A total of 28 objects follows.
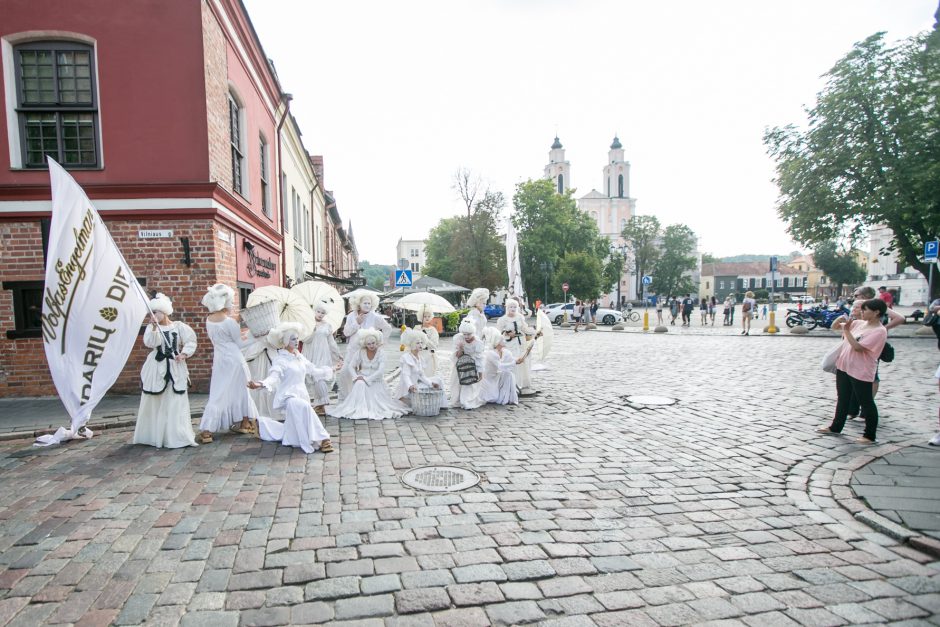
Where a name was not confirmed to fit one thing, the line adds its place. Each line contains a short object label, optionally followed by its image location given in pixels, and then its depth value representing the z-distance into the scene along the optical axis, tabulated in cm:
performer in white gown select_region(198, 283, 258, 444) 638
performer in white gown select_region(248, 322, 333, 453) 592
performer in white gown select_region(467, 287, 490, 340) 908
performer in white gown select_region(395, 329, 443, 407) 789
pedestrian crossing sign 1750
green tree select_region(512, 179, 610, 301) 5076
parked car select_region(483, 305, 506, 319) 3941
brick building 845
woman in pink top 581
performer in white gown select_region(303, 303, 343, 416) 862
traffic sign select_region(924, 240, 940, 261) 1676
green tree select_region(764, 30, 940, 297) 2155
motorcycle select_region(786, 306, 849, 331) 2130
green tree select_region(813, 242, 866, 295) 7569
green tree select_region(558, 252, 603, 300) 4559
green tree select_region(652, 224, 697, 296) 7794
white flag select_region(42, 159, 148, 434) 553
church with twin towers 8812
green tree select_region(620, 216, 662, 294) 7794
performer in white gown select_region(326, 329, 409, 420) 759
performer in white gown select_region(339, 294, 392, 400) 872
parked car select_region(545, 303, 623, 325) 3369
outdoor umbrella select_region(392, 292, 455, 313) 975
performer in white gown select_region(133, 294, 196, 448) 605
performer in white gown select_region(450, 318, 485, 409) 831
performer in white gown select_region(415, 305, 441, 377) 912
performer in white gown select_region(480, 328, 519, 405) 845
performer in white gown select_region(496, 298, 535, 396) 920
